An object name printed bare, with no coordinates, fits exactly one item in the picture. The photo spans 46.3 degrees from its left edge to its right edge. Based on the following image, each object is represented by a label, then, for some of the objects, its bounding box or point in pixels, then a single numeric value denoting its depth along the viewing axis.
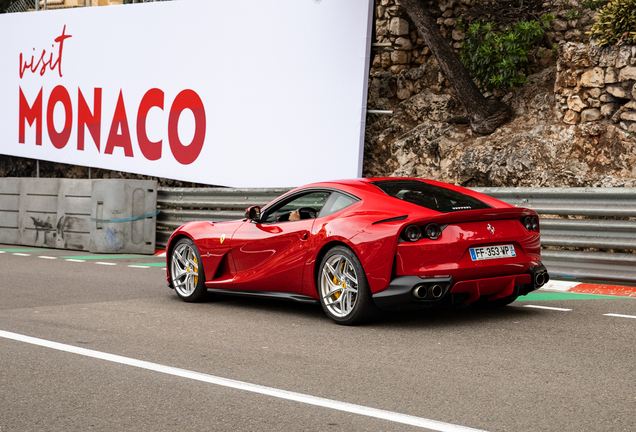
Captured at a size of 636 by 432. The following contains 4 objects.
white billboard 14.54
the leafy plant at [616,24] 12.95
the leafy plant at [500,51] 14.98
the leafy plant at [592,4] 14.29
